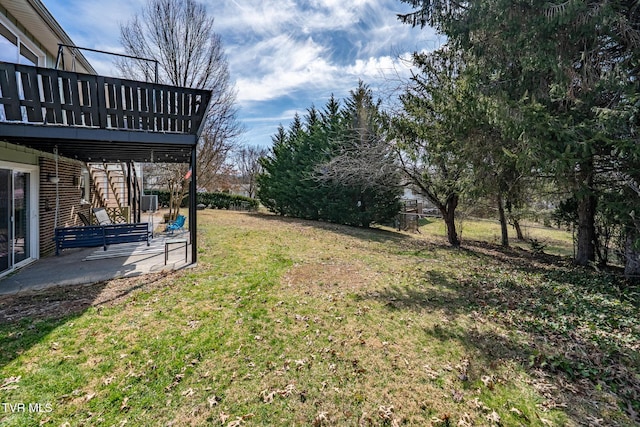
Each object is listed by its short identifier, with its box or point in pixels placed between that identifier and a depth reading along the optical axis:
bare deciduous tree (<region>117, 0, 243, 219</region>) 15.16
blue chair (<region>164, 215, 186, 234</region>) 10.77
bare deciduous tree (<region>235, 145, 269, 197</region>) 40.31
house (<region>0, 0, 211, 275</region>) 5.05
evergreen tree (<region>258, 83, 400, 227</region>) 16.12
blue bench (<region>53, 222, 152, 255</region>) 7.23
